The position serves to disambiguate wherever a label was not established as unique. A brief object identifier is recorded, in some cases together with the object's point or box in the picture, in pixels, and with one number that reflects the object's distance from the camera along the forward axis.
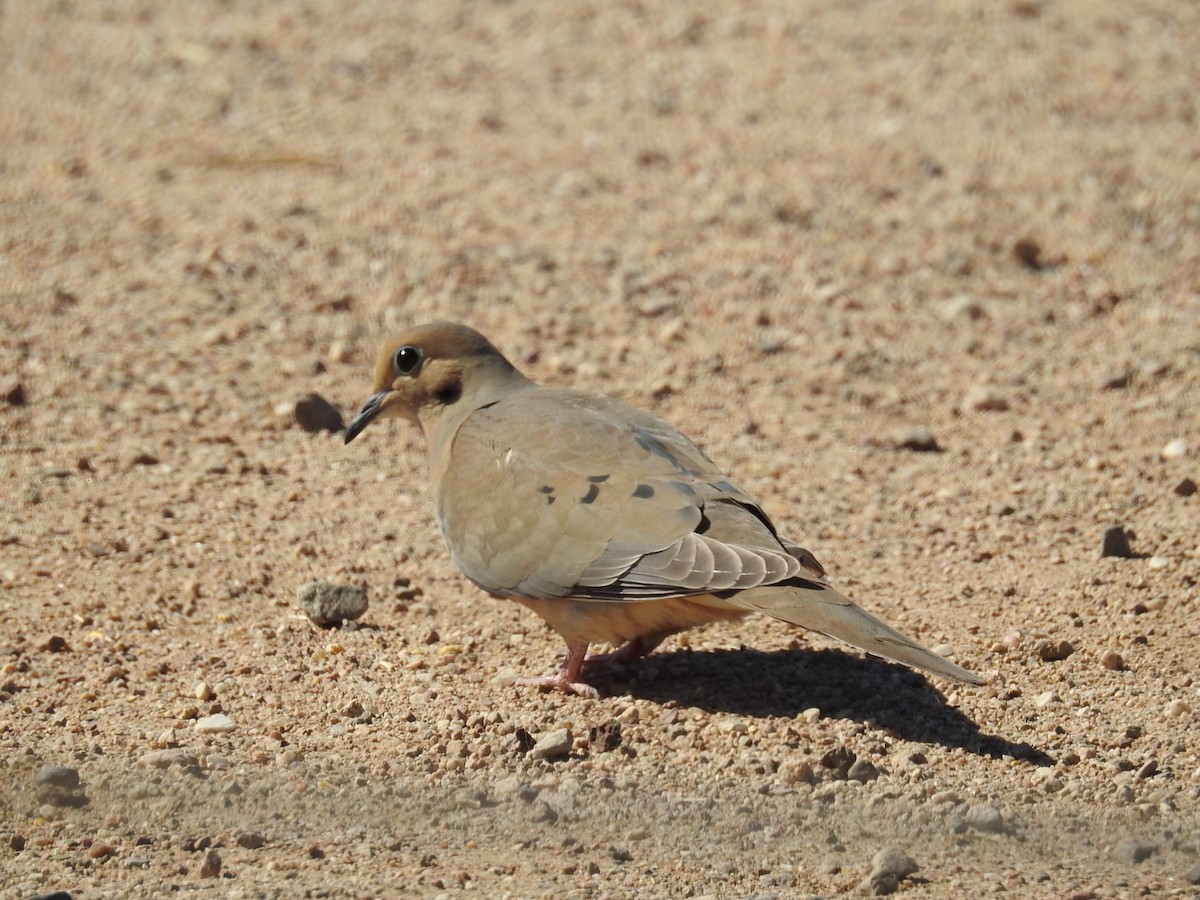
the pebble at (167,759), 8.48
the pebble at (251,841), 7.77
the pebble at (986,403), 13.49
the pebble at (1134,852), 7.41
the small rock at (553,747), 8.62
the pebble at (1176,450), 12.25
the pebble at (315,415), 12.97
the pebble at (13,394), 13.03
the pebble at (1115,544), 10.72
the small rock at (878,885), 7.20
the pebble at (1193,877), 7.22
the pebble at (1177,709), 8.85
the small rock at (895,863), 7.28
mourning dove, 8.61
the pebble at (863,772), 8.29
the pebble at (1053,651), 9.61
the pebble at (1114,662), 9.44
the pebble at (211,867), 7.42
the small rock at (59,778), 8.18
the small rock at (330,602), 10.27
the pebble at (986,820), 7.66
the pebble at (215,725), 8.98
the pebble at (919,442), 12.88
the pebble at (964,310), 15.09
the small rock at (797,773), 8.27
